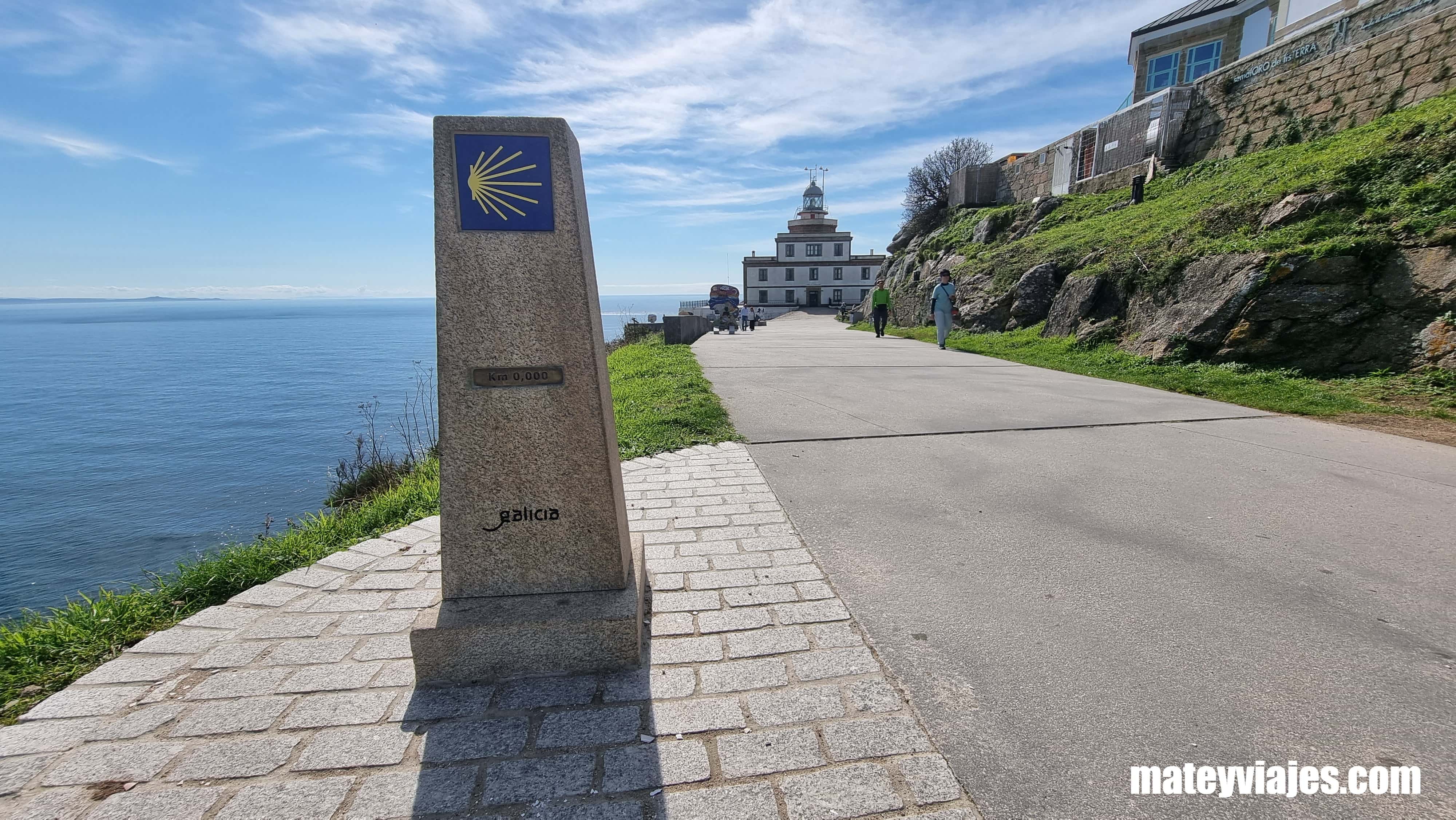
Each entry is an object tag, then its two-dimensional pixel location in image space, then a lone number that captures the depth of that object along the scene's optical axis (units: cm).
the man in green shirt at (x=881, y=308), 2059
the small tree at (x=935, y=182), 3672
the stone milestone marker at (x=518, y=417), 249
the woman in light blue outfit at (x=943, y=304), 1482
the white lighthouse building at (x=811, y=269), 7038
